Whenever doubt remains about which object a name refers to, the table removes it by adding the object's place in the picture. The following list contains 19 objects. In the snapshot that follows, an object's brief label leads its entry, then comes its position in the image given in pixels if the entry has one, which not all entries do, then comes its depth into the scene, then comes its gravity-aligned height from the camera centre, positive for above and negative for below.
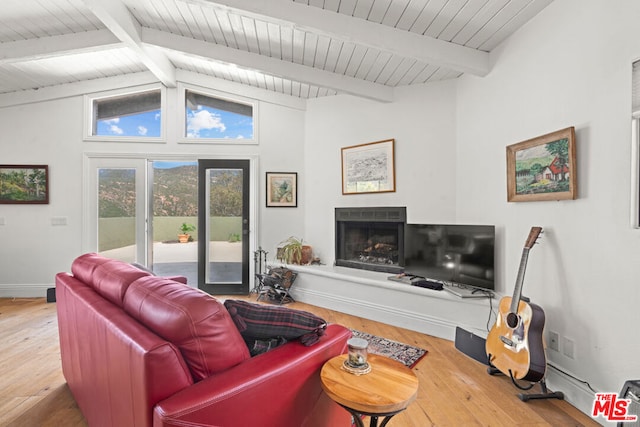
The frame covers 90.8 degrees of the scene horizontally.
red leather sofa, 0.96 -0.56
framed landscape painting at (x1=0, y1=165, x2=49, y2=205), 4.32 +0.34
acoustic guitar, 1.98 -0.83
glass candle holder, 1.28 -0.59
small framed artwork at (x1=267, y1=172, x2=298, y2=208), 4.55 +0.32
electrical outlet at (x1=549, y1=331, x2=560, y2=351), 2.14 -0.89
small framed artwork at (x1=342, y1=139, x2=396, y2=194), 3.77 +0.53
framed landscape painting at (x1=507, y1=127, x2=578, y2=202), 2.03 +0.31
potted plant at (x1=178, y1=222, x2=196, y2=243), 6.54 -0.47
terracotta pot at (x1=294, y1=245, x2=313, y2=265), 4.26 -0.61
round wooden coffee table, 1.07 -0.65
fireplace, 3.71 -0.35
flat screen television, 2.74 -0.41
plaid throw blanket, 1.30 -0.48
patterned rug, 2.54 -1.20
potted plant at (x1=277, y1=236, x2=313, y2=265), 4.26 -0.59
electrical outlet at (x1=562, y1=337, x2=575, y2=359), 2.02 -0.89
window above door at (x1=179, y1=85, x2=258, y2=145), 4.63 +1.39
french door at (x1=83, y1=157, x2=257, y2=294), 4.46 -0.08
